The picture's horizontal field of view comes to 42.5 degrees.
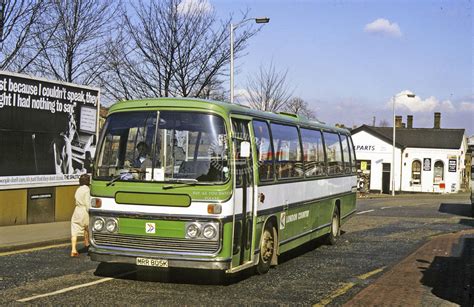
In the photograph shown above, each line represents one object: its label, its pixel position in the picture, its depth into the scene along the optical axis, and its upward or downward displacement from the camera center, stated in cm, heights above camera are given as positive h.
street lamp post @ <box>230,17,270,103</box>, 2577 +384
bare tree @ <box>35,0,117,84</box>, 2555 +487
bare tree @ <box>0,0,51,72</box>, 2306 +480
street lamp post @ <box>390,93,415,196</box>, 5619 -74
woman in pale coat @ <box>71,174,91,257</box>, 1196 -122
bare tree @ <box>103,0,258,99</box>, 2769 +428
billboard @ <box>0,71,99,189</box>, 1627 +65
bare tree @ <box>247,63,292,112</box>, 4408 +420
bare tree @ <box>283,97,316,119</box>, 6721 +643
